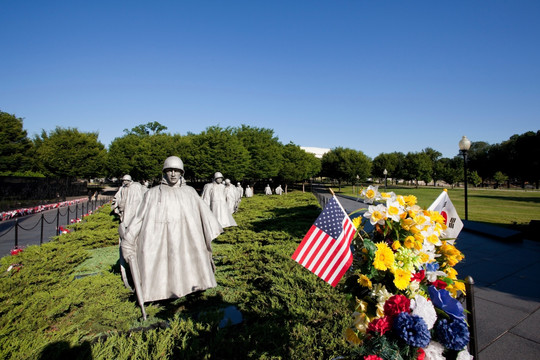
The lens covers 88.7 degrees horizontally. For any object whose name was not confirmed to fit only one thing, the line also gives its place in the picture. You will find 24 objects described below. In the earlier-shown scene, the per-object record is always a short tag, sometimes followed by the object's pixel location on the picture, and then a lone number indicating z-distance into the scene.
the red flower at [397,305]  1.95
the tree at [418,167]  63.28
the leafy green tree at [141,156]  41.72
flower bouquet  1.90
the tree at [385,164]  69.19
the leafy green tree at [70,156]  36.19
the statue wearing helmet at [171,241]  4.34
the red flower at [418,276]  2.12
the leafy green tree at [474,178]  63.95
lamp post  12.70
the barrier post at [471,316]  2.18
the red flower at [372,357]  1.90
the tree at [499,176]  63.50
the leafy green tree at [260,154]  42.50
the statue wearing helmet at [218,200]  12.26
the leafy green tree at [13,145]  31.36
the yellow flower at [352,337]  2.16
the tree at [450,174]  67.62
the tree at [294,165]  47.97
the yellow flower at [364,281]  2.09
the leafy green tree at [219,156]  35.81
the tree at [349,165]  54.38
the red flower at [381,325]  1.95
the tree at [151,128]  80.91
